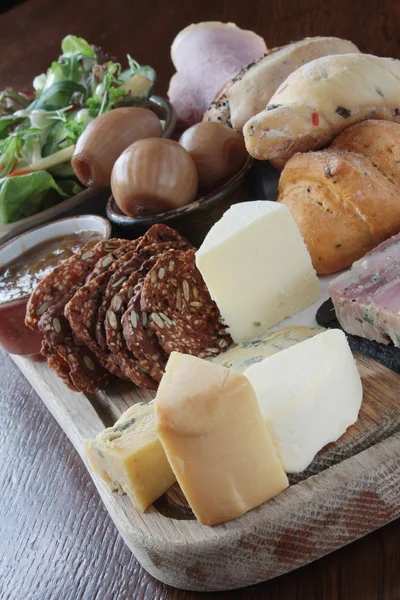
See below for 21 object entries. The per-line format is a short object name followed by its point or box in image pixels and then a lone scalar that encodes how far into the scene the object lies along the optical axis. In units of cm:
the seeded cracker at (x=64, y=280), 46
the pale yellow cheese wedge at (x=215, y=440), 34
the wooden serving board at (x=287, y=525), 35
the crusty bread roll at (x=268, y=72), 53
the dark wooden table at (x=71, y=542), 35
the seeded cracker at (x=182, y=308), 43
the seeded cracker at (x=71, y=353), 45
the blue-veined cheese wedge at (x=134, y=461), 37
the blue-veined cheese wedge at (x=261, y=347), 42
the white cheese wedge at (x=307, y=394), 36
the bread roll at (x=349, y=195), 45
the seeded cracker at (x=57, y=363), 45
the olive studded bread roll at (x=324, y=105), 47
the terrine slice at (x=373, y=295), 39
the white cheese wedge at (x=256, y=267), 43
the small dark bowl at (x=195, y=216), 50
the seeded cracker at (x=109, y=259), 46
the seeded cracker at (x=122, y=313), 43
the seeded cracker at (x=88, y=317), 44
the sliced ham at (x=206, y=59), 62
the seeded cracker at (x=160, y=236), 47
